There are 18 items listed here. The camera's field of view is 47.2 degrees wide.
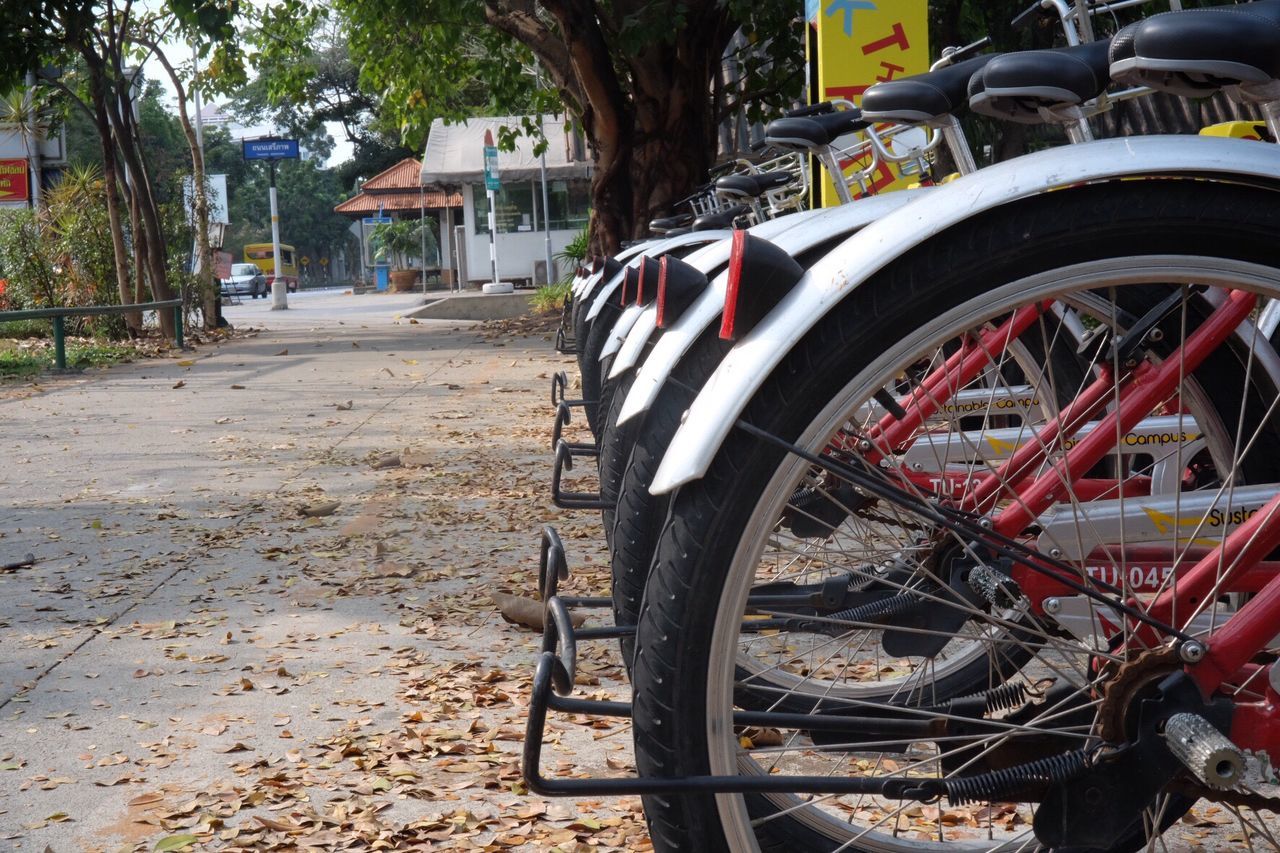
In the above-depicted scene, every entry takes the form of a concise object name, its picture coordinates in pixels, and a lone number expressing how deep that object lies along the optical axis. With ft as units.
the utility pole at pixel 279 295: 114.01
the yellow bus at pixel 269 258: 268.21
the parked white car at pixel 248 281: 195.52
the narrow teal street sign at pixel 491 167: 80.84
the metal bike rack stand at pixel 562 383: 16.00
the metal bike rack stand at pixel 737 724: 5.98
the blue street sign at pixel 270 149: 120.88
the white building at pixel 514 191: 123.95
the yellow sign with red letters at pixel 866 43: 22.95
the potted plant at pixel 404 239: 174.81
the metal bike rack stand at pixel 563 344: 25.30
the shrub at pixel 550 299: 76.89
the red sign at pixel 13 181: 144.66
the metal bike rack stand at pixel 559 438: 14.20
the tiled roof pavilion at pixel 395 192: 178.29
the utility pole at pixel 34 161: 116.50
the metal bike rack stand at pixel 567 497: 11.36
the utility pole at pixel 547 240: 108.35
